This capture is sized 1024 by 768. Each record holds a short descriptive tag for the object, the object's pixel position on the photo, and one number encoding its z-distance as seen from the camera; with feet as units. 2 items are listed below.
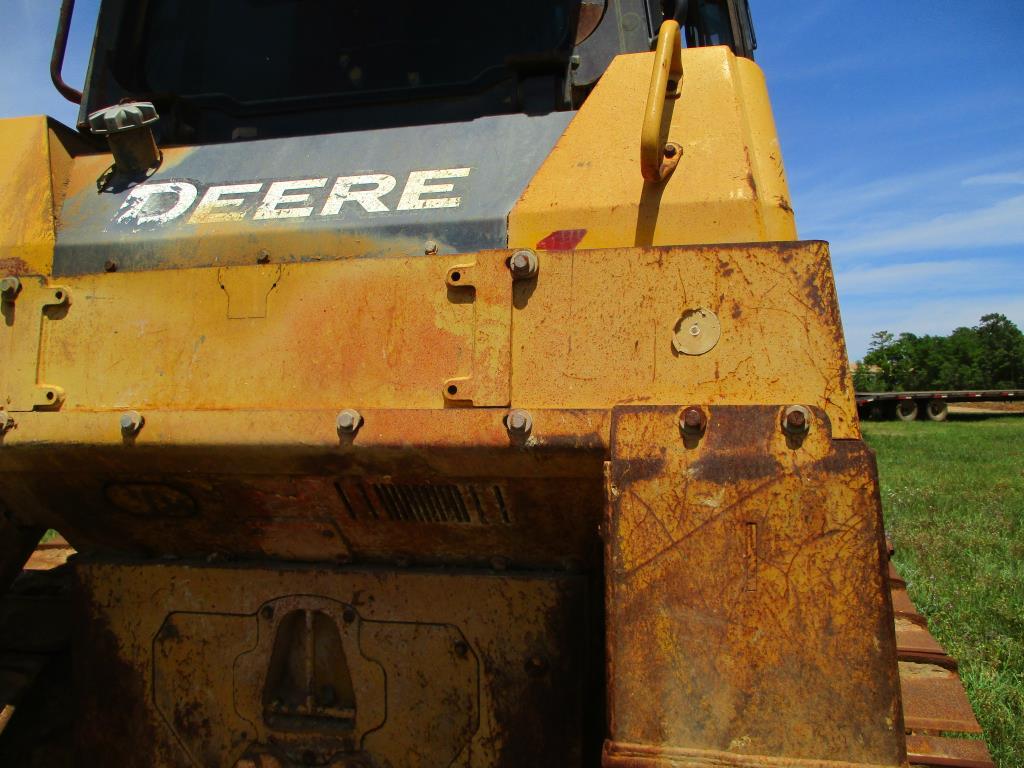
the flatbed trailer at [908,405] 82.94
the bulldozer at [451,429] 5.23
